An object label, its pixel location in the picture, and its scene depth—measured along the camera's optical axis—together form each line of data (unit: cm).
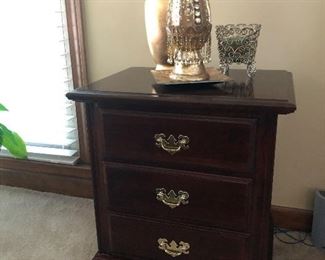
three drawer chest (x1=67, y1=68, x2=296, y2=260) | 93
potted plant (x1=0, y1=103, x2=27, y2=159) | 159
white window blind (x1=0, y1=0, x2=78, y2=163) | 161
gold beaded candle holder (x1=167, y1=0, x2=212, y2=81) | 96
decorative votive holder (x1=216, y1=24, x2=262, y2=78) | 109
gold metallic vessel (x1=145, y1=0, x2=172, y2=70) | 109
